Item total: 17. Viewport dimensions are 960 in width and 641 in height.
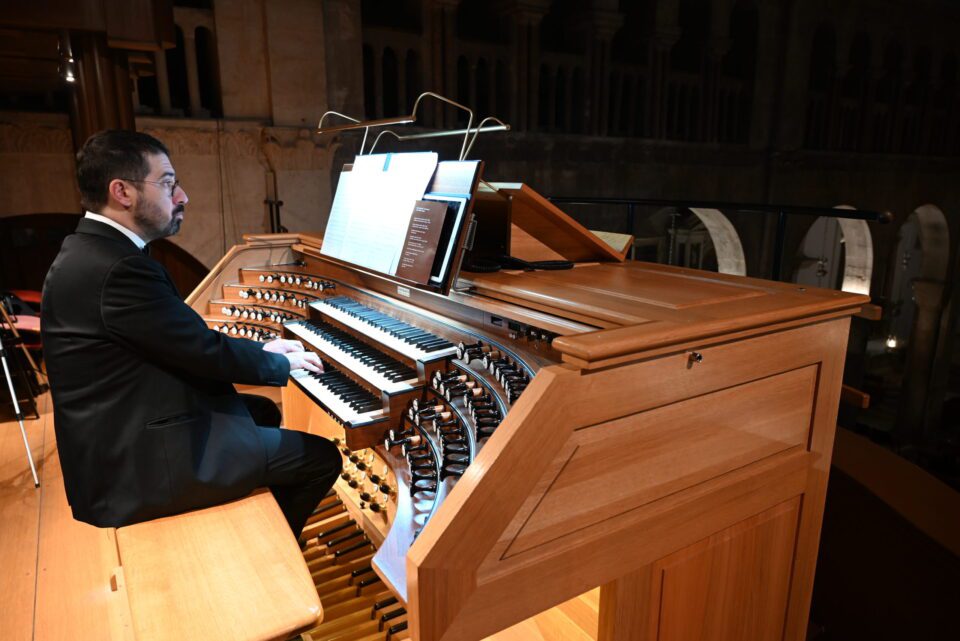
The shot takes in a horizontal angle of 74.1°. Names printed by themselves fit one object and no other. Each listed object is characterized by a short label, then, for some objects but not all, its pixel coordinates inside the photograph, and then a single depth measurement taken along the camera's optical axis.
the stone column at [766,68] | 9.82
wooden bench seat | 1.41
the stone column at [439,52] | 6.70
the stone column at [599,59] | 7.93
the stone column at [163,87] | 5.22
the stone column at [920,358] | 12.32
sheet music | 2.34
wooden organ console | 1.30
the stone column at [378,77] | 6.41
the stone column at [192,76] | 5.38
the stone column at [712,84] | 9.37
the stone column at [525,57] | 7.30
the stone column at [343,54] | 5.78
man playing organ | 1.62
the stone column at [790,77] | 9.89
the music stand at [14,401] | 2.86
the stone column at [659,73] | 8.77
